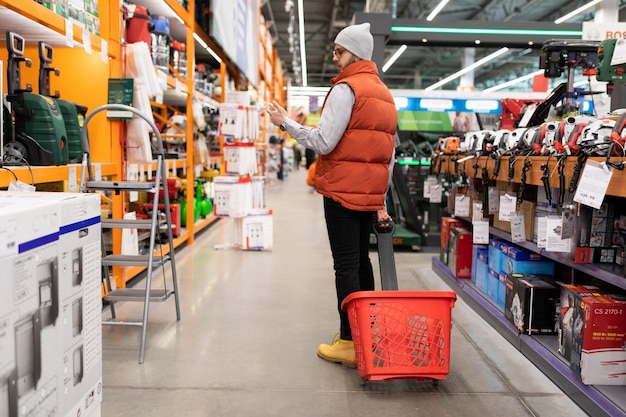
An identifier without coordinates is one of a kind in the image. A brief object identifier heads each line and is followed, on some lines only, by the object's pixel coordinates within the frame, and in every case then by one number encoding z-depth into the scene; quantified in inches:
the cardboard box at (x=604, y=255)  109.3
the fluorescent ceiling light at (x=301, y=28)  594.3
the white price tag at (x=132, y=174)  176.9
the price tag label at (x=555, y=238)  109.7
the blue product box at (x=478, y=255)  164.9
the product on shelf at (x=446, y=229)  194.9
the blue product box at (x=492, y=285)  152.8
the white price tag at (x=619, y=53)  118.6
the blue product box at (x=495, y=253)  149.1
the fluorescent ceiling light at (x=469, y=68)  699.4
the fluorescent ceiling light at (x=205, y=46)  284.2
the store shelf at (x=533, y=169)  87.6
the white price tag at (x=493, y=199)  156.3
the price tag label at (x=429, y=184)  216.8
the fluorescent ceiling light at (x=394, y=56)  677.4
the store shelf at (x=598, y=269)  98.0
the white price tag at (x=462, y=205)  179.2
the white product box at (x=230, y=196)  254.4
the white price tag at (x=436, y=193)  213.9
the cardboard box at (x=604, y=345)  98.8
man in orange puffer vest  111.7
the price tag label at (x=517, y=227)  130.7
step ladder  127.6
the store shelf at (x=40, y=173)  100.7
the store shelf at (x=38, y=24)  115.2
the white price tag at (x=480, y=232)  149.5
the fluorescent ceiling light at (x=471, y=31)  248.1
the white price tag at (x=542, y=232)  114.4
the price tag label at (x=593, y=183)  88.4
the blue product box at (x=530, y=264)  135.9
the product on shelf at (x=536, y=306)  124.5
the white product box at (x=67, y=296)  52.7
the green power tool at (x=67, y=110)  131.0
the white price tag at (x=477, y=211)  159.2
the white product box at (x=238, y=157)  261.9
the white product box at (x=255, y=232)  258.2
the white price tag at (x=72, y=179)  130.0
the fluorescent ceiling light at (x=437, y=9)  460.8
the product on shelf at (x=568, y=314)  107.0
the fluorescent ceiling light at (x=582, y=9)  420.8
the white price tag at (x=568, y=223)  110.1
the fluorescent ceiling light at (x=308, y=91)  1461.0
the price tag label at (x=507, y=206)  128.6
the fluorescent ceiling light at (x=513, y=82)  858.0
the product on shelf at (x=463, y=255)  181.9
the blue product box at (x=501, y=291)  146.8
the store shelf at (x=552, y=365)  94.3
